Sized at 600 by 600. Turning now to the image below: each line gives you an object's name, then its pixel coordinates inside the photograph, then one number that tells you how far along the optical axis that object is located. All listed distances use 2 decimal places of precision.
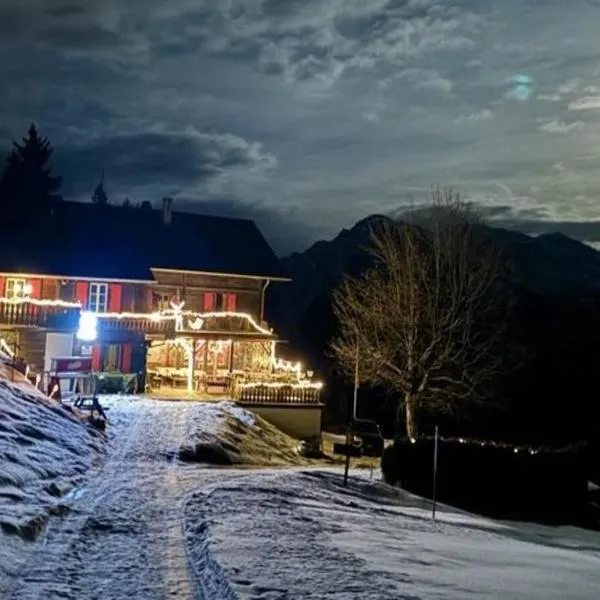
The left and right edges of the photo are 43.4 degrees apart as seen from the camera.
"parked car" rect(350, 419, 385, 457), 30.31
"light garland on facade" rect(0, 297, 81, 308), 33.00
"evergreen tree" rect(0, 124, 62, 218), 47.72
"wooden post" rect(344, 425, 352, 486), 19.20
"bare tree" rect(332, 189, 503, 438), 32.62
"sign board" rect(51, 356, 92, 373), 27.17
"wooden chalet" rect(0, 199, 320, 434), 33.62
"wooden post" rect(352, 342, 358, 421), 32.16
